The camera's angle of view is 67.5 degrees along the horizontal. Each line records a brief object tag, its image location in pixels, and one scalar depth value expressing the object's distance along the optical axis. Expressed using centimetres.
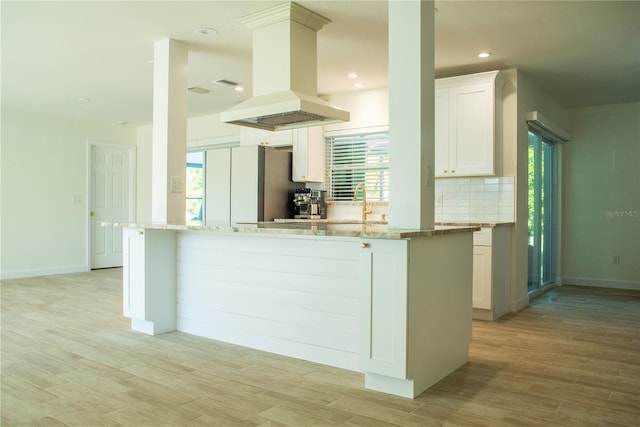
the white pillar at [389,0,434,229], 265
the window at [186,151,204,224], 881
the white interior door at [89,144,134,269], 775
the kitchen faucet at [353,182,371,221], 541
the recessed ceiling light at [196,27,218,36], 379
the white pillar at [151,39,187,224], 397
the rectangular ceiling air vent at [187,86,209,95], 559
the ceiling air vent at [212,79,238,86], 528
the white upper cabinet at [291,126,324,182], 581
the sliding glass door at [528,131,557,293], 552
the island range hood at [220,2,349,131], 341
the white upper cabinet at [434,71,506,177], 462
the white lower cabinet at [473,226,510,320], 436
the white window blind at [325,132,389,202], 564
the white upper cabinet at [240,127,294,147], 604
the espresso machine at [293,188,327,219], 581
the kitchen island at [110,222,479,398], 251
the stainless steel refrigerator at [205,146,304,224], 564
